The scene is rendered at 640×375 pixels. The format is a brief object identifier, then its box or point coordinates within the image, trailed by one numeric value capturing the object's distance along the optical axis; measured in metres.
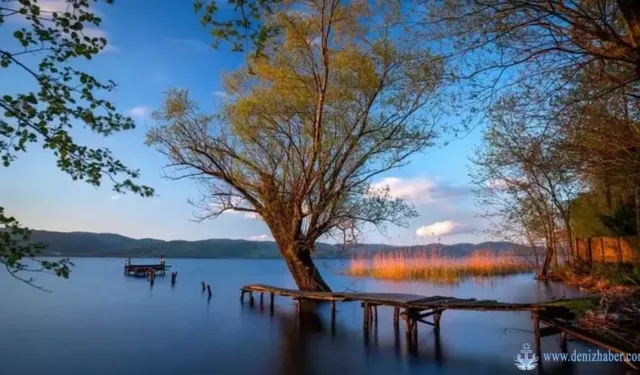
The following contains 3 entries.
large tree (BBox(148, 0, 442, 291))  15.15
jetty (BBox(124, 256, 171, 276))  38.38
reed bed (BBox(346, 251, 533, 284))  25.50
